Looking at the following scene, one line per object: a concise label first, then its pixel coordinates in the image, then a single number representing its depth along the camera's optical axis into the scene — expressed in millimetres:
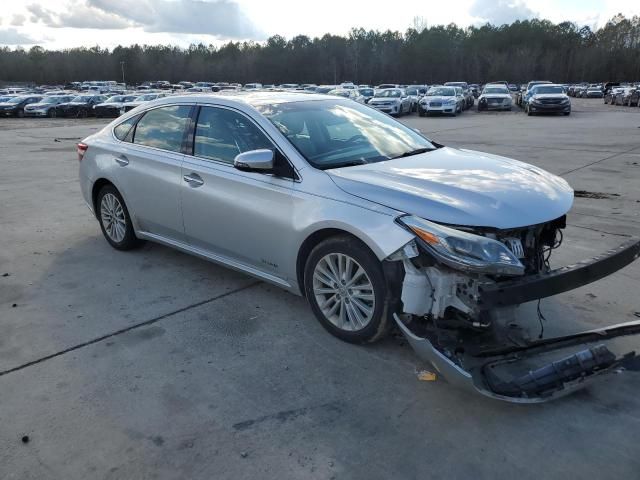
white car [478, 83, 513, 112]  33375
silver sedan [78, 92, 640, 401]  3162
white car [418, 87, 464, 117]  30125
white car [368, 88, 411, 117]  30078
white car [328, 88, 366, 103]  31406
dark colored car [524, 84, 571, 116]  28328
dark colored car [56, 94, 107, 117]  35531
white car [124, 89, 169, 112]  32281
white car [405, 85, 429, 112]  34047
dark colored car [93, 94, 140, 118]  33906
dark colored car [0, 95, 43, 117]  35906
